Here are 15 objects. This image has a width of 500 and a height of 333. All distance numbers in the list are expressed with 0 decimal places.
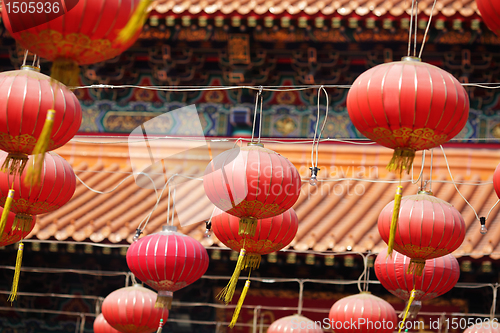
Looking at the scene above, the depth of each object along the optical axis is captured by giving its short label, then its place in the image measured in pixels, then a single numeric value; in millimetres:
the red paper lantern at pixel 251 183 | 8055
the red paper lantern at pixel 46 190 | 8604
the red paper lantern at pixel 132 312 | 11125
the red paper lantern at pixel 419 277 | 9617
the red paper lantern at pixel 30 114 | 7054
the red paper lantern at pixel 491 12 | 5497
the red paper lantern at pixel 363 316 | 10483
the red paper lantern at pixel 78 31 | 5524
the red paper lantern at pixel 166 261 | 9864
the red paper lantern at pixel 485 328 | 10058
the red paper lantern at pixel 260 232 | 9130
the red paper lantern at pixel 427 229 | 8481
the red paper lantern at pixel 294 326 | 11109
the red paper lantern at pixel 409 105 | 6741
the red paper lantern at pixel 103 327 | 12184
